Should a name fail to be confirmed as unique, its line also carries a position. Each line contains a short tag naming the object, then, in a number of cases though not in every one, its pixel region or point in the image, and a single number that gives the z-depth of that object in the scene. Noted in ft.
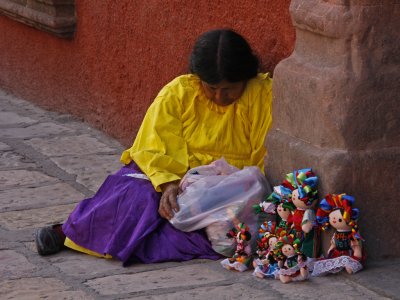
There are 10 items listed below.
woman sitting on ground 21.88
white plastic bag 21.54
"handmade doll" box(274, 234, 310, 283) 19.81
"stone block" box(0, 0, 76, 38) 34.45
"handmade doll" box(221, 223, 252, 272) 20.84
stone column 19.67
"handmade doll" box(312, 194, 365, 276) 19.64
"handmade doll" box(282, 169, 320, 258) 20.11
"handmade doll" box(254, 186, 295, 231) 20.65
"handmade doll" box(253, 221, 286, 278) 20.26
